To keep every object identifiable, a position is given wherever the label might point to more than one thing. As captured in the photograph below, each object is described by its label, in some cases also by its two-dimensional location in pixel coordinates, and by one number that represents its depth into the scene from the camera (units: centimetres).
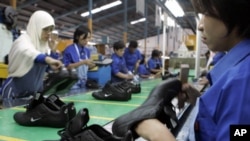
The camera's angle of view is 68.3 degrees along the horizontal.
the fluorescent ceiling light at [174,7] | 427
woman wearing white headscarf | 167
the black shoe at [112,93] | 199
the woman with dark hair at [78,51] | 267
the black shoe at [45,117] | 116
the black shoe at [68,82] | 166
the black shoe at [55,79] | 155
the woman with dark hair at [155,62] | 585
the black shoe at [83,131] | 77
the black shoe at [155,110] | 47
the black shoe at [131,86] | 211
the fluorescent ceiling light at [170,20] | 545
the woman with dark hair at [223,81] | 37
